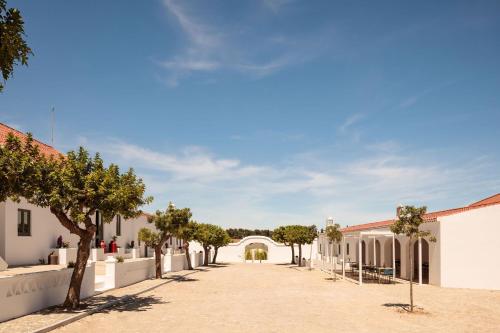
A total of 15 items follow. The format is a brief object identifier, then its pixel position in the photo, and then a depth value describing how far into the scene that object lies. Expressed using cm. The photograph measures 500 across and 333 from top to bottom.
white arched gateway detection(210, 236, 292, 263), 6366
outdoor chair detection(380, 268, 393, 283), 2908
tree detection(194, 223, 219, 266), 4612
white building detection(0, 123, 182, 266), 2344
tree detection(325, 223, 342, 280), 3316
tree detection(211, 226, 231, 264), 4909
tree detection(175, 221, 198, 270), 3922
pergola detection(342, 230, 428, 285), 2711
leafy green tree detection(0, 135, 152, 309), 1430
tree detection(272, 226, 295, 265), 5109
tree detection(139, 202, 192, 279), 3073
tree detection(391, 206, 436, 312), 1742
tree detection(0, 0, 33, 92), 710
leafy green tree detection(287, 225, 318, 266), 5031
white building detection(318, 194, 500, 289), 2584
